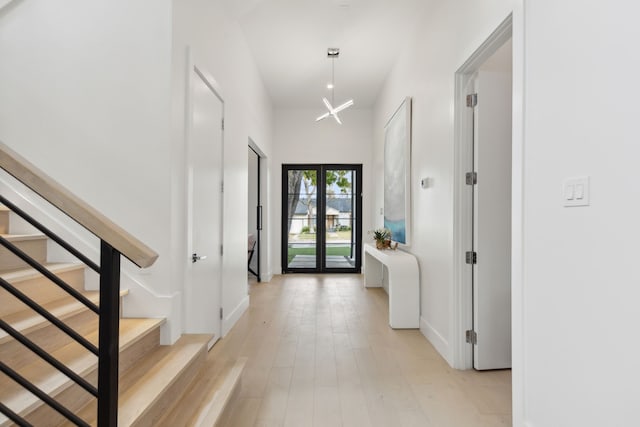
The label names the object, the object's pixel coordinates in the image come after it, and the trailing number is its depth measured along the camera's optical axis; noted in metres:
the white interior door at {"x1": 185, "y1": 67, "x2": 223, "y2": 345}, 2.65
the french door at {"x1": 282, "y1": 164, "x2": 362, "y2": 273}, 7.32
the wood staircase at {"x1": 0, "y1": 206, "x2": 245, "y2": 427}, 1.45
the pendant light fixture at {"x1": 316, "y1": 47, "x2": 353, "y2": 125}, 4.79
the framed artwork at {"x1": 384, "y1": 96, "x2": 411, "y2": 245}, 4.24
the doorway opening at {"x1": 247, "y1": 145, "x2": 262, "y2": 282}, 6.67
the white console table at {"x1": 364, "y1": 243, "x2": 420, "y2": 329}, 3.81
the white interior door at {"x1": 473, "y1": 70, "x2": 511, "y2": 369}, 2.72
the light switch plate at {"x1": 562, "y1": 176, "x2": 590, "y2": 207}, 1.47
